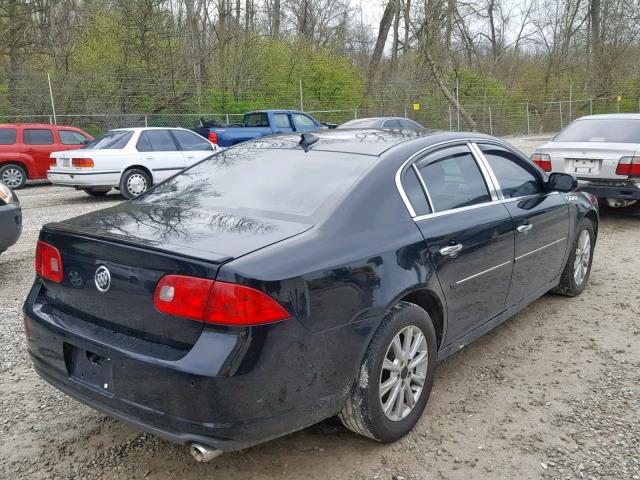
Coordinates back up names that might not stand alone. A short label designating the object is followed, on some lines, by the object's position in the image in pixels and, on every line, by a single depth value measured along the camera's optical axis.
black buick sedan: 2.44
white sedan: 11.39
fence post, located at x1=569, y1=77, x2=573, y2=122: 34.75
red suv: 13.86
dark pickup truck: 17.17
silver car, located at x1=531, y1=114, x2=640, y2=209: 7.94
